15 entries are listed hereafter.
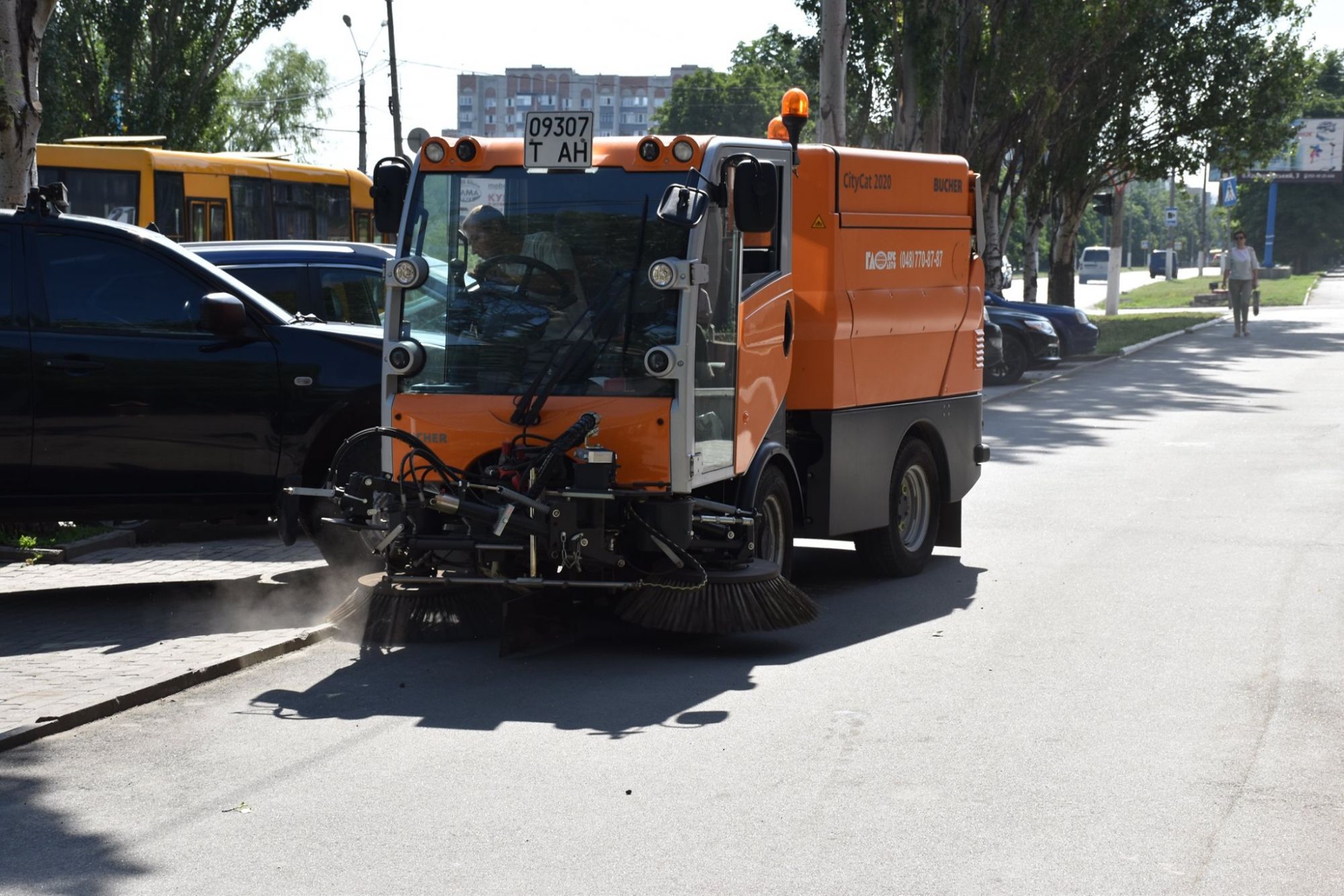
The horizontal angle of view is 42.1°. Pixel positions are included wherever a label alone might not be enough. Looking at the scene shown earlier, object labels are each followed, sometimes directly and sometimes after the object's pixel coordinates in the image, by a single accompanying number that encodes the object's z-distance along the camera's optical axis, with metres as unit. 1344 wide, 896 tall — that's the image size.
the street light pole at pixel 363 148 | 59.51
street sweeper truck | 7.77
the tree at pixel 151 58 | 35.69
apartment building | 165.77
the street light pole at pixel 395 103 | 46.09
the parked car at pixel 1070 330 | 30.59
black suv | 9.06
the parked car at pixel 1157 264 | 101.06
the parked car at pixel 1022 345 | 27.16
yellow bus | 24.98
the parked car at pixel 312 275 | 12.23
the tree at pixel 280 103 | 76.56
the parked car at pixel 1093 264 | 98.44
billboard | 93.88
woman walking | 36.47
